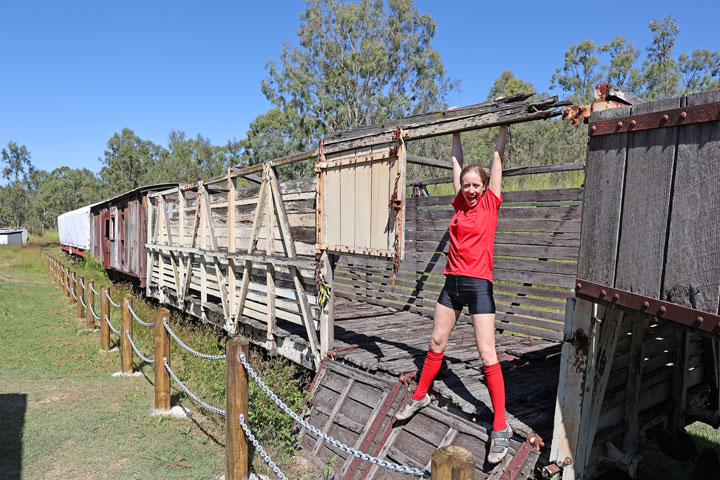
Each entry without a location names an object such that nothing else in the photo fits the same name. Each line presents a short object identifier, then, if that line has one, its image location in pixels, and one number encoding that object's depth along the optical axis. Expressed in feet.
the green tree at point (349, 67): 106.22
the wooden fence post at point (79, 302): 36.83
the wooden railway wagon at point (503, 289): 7.79
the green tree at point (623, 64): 103.04
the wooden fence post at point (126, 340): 23.34
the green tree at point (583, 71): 112.78
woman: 10.87
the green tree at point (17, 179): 230.68
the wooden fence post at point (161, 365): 18.84
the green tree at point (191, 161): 206.51
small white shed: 128.98
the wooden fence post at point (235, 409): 13.15
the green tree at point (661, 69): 95.50
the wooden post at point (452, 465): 6.65
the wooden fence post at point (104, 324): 27.27
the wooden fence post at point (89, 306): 32.35
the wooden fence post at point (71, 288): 41.92
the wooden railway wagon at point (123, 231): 41.47
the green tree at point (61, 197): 222.48
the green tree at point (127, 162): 181.88
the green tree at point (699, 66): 100.83
